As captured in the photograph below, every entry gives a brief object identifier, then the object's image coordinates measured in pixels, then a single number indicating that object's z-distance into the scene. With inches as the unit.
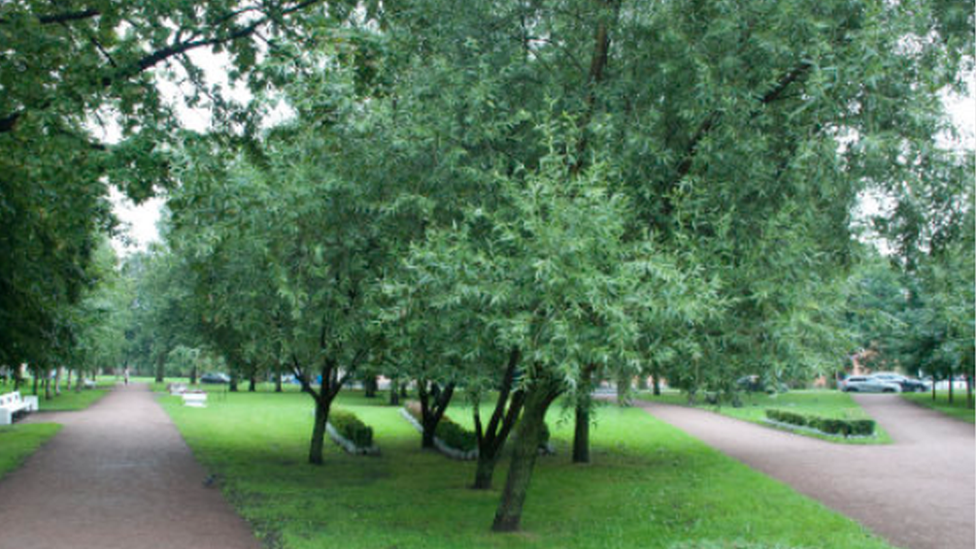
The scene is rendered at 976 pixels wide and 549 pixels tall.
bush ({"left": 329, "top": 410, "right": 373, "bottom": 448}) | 706.8
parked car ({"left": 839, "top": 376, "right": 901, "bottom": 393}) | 2043.6
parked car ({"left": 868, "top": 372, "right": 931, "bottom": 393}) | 2095.2
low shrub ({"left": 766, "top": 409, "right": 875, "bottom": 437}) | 877.8
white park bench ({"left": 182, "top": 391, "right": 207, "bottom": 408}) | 1317.7
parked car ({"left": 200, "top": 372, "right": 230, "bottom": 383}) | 2637.8
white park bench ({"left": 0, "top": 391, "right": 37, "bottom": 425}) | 894.4
